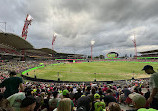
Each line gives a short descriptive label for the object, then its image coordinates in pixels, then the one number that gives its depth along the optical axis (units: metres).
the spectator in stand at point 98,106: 3.62
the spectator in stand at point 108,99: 3.97
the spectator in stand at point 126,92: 6.06
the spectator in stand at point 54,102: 3.70
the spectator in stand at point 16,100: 2.72
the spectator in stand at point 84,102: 3.55
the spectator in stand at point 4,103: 2.47
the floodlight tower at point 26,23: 53.73
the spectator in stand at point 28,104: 2.18
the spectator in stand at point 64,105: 1.97
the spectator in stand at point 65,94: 4.48
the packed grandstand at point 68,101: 2.05
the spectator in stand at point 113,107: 1.97
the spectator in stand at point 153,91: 2.69
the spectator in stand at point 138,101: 2.12
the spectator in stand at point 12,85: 3.67
